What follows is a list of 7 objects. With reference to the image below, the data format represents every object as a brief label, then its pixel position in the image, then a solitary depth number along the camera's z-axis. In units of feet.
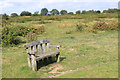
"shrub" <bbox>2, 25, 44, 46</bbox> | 41.39
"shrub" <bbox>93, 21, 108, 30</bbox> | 75.62
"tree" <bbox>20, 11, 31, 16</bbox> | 273.52
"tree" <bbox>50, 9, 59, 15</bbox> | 346.95
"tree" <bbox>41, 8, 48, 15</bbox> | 348.18
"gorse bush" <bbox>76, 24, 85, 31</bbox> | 71.20
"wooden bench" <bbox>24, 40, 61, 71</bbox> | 21.81
